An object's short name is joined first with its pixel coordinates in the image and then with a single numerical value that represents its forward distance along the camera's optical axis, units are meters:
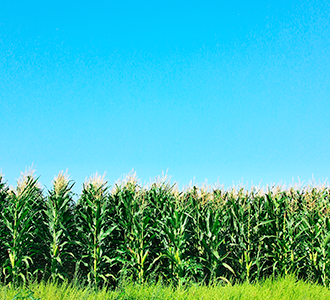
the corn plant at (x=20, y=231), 7.50
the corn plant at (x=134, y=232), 7.65
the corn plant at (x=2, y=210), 7.94
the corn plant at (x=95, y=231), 7.61
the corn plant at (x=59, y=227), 7.64
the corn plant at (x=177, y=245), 7.61
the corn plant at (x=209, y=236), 7.87
